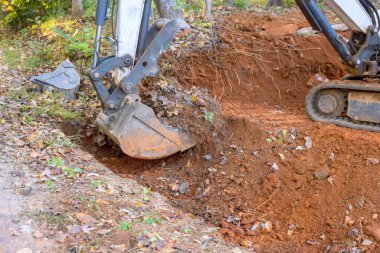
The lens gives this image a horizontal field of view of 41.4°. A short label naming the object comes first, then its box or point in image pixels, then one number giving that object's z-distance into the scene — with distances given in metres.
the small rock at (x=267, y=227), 4.92
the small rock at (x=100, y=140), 6.31
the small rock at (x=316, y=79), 7.70
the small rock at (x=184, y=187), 5.60
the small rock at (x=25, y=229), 3.79
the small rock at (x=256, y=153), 5.74
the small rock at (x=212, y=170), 5.78
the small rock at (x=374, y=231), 4.57
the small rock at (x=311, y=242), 4.72
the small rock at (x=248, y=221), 5.04
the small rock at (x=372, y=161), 5.25
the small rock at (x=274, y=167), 5.53
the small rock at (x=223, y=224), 4.96
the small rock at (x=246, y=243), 4.62
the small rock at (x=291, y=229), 4.89
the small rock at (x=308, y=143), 5.71
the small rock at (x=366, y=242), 4.55
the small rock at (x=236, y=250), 4.36
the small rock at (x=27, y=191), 4.42
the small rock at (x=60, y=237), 3.75
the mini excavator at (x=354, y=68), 5.94
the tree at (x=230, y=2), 12.65
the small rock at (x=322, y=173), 5.31
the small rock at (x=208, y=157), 5.99
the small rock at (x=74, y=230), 3.87
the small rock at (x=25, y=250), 3.56
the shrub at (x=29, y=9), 13.55
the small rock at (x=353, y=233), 4.65
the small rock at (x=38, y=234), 3.75
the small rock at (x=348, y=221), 4.78
